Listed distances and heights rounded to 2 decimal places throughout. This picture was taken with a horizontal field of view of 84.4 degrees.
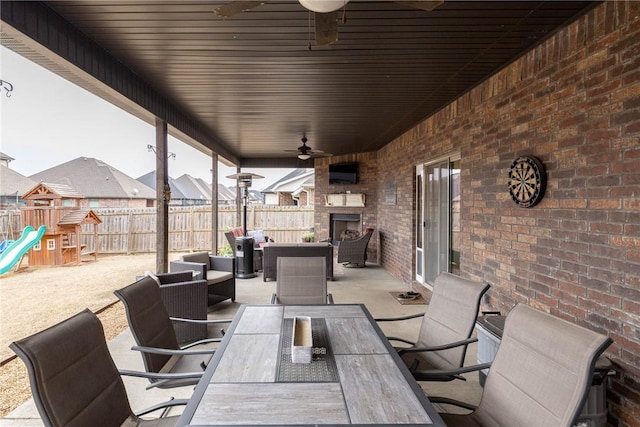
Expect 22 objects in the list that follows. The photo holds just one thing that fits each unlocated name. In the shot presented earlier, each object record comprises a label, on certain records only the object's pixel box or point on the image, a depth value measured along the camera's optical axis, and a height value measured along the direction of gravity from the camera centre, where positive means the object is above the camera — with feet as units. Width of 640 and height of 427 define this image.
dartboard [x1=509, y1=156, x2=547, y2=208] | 8.86 +0.88
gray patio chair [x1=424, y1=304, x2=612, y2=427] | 4.11 -2.09
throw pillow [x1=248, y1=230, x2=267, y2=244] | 26.50 -1.65
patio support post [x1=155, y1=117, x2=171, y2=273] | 14.60 +0.78
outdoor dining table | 3.99 -2.27
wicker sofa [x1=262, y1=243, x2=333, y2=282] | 21.16 -2.26
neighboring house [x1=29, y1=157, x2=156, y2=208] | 47.83 +4.64
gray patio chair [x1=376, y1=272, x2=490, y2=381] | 7.02 -2.37
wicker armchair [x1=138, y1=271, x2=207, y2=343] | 11.55 -2.89
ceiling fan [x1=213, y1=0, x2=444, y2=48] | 4.78 +3.13
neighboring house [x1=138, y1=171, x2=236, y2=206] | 70.38 +5.95
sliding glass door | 15.25 -0.17
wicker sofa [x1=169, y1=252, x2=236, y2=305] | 14.39 -2.58
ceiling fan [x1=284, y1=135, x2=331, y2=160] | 21.31 +3.81
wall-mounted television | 29.25 +3.47
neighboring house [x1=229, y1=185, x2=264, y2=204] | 97.58 +5.73
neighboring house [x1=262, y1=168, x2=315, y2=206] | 45.58 +3.44
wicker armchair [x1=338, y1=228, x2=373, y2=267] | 25.26 -2.56
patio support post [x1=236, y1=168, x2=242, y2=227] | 29.91 +0.93
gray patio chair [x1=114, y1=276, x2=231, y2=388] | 6.42 -2.42
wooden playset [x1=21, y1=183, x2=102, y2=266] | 26.04 -0.47
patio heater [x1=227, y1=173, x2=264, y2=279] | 22.21 -2.70
